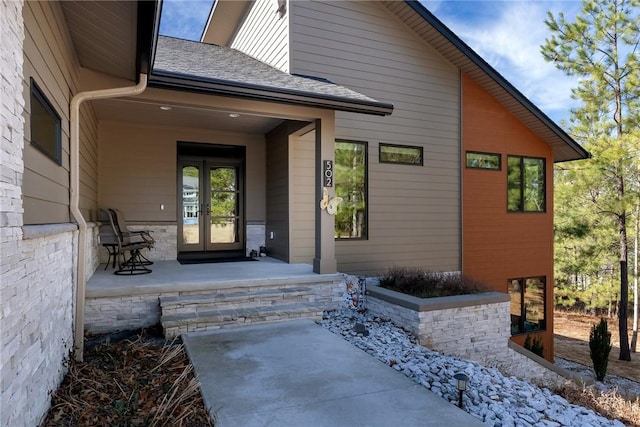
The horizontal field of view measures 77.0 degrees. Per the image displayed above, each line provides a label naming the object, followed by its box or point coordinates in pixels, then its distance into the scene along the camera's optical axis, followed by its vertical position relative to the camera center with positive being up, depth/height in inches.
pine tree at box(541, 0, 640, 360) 448.8 +138.5
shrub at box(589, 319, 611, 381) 348.8 -119.9
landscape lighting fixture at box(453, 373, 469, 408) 121.5 -52.2
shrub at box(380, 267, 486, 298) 246.5 -47.3
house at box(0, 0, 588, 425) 124.7 +42.1
